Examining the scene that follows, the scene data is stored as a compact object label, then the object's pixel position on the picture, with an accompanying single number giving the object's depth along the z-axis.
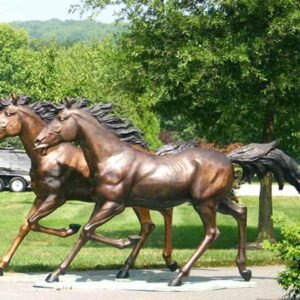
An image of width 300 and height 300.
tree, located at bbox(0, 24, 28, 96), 85.88
